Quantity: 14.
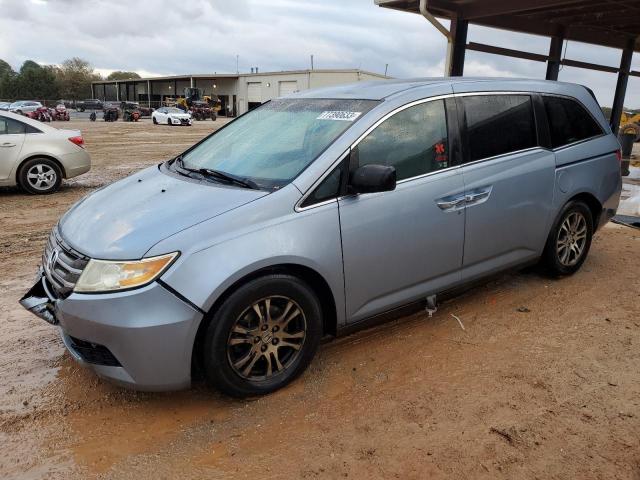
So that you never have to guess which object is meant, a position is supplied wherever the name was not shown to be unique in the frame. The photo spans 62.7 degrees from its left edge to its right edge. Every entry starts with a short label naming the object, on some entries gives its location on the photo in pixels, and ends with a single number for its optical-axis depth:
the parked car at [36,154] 8.44
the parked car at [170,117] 37.28
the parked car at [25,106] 36.70
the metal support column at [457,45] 9.62
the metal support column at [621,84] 12.56
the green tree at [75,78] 82.12
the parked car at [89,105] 53.94
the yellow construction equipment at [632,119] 23.00
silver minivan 2.63
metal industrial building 48.25
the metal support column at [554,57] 11.03
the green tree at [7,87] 72.88
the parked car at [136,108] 47.31
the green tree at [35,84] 73.12
